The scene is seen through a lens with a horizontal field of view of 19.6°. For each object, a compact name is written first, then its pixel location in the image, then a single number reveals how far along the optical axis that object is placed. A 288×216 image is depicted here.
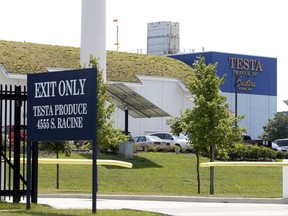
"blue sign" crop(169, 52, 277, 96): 88.94
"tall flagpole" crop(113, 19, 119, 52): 91.59
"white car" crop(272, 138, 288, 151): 63.44
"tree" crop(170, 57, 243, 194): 34.03
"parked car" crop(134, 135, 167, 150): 54.75
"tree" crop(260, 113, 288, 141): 91.69
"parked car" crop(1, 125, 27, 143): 18.11
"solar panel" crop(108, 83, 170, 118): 46.69
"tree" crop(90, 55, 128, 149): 35.22
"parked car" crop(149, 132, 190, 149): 54.56
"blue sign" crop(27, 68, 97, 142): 15.93
